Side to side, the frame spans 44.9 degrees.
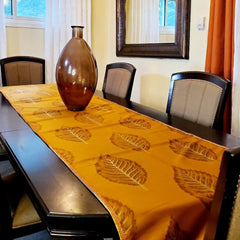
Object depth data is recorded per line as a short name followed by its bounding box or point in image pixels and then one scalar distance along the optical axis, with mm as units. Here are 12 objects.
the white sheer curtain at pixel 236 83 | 1821
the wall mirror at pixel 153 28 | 2475
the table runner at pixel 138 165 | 731
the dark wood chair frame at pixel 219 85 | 1515
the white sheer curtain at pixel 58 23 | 3479
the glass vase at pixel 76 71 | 1633
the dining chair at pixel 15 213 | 1021
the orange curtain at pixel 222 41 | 1928
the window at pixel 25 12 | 3438
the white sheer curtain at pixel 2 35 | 3199
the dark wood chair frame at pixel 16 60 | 2863
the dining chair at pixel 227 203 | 515
